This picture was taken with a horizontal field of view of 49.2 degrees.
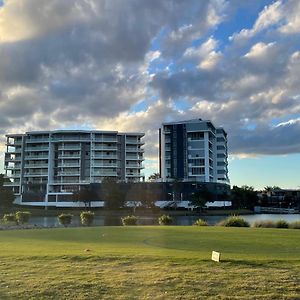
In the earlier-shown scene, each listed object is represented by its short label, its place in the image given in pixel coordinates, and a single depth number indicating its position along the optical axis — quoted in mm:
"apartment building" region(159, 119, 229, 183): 102504
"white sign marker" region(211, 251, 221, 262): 8762
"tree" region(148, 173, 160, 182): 103981
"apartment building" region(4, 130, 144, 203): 98411
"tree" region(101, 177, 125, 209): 82528
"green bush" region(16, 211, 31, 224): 34079
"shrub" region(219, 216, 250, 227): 27027
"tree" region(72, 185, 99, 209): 88312
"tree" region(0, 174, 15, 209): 74297
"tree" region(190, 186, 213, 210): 84099
